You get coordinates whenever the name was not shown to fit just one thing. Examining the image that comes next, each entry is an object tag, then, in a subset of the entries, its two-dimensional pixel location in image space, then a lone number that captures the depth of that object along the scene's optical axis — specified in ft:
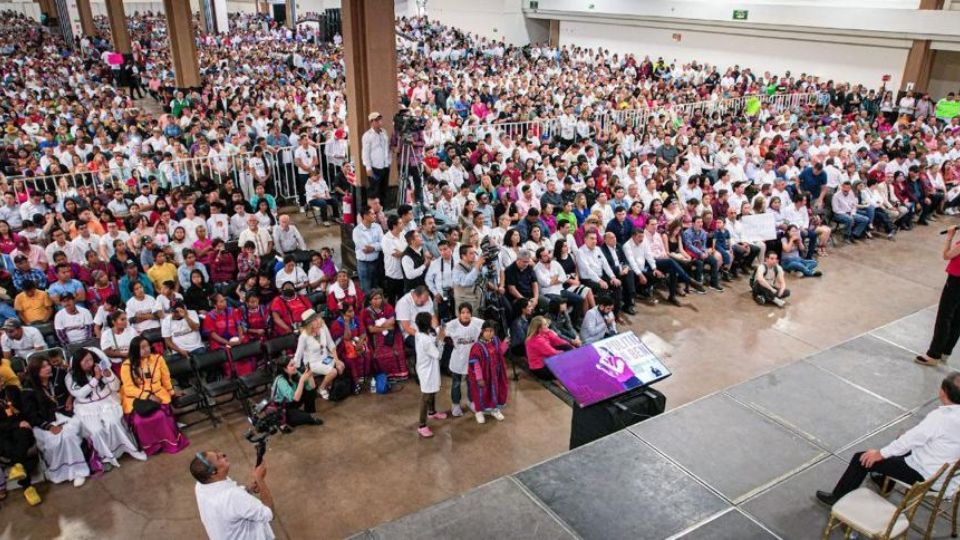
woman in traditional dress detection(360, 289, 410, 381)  23.72
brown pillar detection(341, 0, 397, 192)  28.73
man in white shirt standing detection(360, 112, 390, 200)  29.63
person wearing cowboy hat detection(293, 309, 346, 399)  21.73
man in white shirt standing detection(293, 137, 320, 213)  38.60
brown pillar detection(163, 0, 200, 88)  55.06
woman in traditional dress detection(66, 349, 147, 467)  19.11
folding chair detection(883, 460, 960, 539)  12.83
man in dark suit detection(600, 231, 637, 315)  29.32
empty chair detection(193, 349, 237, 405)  21.43
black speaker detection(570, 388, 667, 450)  17.76
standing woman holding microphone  19.80
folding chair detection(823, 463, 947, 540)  12.14
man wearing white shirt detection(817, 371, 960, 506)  12.89
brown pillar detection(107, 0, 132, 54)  70.80
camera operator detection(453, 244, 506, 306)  24.73
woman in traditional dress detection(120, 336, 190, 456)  19.76
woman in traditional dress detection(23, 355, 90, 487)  18.52
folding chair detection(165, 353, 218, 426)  21.17
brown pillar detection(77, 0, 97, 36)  88.69
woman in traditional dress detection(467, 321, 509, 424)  21.11
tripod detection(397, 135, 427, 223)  30.53
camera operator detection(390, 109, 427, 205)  29.55
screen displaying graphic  17.78
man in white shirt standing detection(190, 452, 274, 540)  12.25
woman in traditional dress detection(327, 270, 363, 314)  24.07
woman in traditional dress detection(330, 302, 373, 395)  23.20
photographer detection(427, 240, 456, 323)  25.45
